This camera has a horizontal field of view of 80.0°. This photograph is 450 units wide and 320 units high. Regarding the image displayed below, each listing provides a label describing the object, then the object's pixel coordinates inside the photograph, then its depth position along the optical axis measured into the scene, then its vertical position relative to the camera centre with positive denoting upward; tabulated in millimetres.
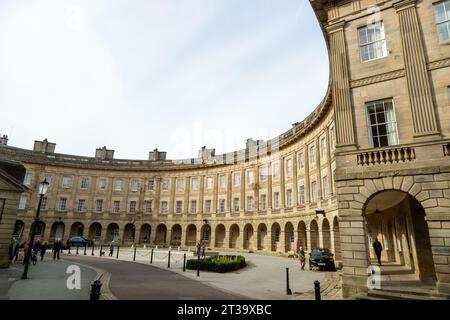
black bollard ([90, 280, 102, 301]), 5773 -1284
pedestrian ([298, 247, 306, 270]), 19330 -1765
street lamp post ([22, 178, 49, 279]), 12567 -176
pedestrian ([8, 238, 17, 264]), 17594 -1553
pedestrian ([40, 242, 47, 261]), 21747 -1623
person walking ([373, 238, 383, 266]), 16183 -726
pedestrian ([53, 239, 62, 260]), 22584 -1488
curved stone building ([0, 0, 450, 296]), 10203 +4622
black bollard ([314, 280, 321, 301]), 7862 -1624
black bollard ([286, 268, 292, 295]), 10955 -2280
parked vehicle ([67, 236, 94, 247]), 38862 -1644
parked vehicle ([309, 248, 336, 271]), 18906 -1917
